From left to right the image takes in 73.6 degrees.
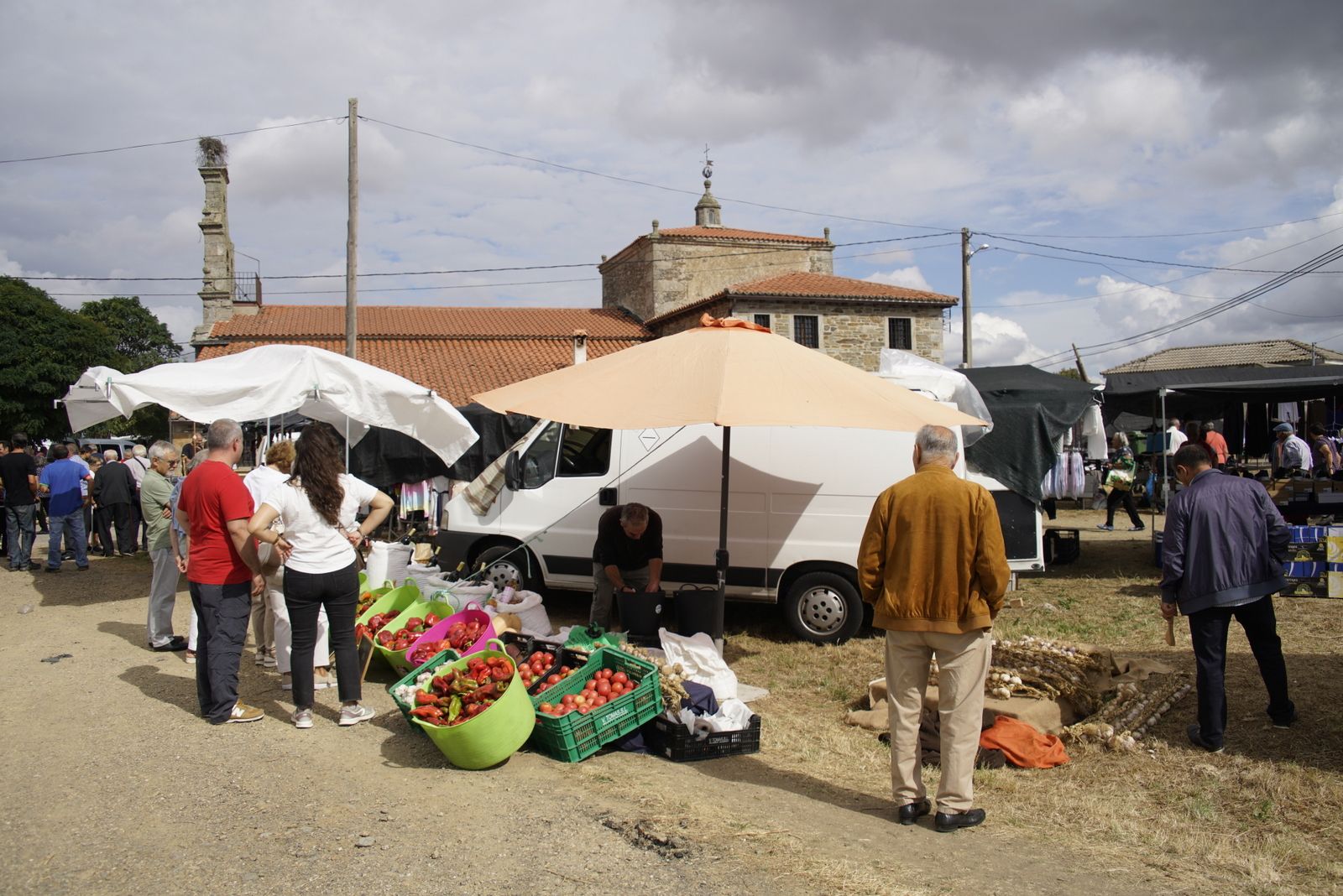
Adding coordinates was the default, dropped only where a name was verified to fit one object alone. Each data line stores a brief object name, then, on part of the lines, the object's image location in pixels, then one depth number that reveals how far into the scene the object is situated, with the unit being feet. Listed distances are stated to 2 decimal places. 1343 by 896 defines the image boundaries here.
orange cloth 16.69
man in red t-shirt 16.84
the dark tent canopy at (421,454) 45.14
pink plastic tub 19.60
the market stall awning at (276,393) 26.78
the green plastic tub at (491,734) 14.88
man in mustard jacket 13.05
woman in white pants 19.20
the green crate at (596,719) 15.84
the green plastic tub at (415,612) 20.53
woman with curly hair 16.40
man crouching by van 22.97
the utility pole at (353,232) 52.34
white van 25.59
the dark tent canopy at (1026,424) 28.99
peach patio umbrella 18.33
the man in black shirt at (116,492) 39.32
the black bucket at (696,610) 22.44
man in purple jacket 16.49
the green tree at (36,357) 128.98
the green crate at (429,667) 16.35
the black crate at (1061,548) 38.55
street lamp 79.46
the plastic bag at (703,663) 19.56
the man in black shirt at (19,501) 38.24
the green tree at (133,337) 159.33
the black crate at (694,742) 16.58
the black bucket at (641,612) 22.07
